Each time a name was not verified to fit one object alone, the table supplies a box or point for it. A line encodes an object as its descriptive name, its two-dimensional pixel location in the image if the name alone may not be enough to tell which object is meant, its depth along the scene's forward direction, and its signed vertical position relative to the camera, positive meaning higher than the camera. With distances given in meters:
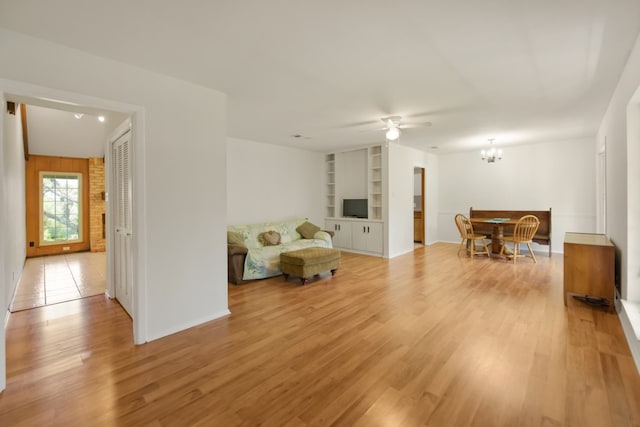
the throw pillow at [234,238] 4.72 -0.43
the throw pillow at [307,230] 6.06 -0.40
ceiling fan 4.09 +1.27
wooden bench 6.12 -0.21
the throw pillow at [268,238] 5.34 -0.49
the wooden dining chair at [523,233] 5.60 -0.48
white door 3.06 -0.08
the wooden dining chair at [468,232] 6.10 -0.49
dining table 6.00 -0.43
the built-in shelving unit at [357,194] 6.54 +0.39
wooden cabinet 3.16 -0.68
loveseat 4.53 -0.59
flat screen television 6.85 +0.06
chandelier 6.10 +1.16
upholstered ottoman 4.34 -0.79
